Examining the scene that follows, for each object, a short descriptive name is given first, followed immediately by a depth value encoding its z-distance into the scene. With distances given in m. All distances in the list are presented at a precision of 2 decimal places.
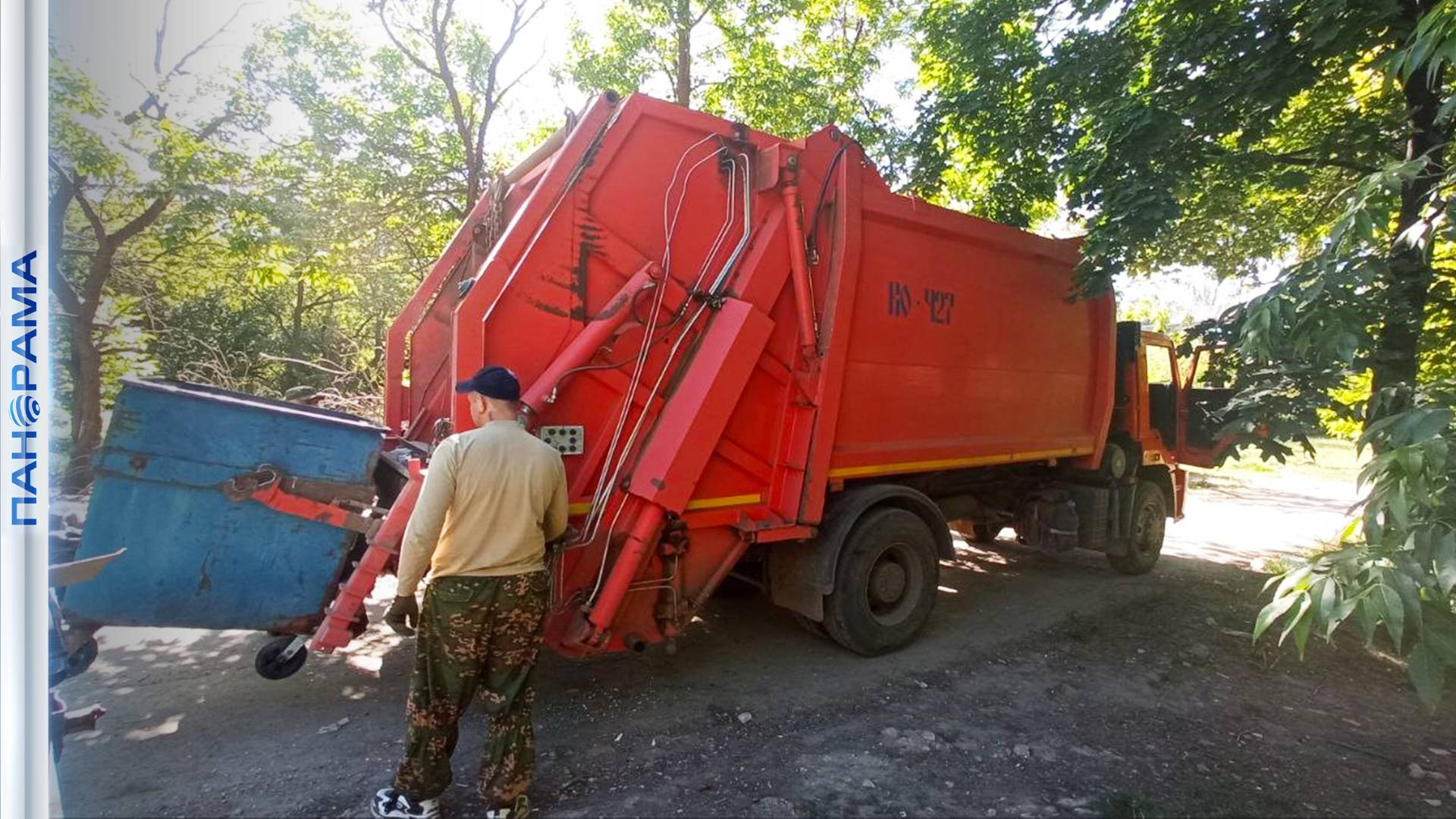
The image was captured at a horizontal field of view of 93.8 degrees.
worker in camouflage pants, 2.43
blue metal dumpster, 2.62
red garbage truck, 3.08
